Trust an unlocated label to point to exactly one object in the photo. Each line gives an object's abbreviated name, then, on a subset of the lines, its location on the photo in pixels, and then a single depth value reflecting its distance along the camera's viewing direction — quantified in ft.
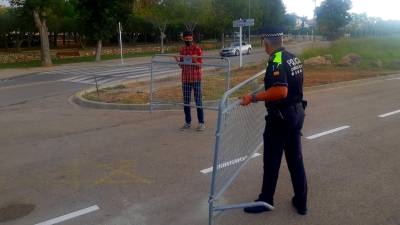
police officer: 13.21
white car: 134.41
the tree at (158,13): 149.48
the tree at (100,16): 114.62
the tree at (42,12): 97.71
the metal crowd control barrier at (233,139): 12.77
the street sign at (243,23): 69.51
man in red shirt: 26.91
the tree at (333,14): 255.50
